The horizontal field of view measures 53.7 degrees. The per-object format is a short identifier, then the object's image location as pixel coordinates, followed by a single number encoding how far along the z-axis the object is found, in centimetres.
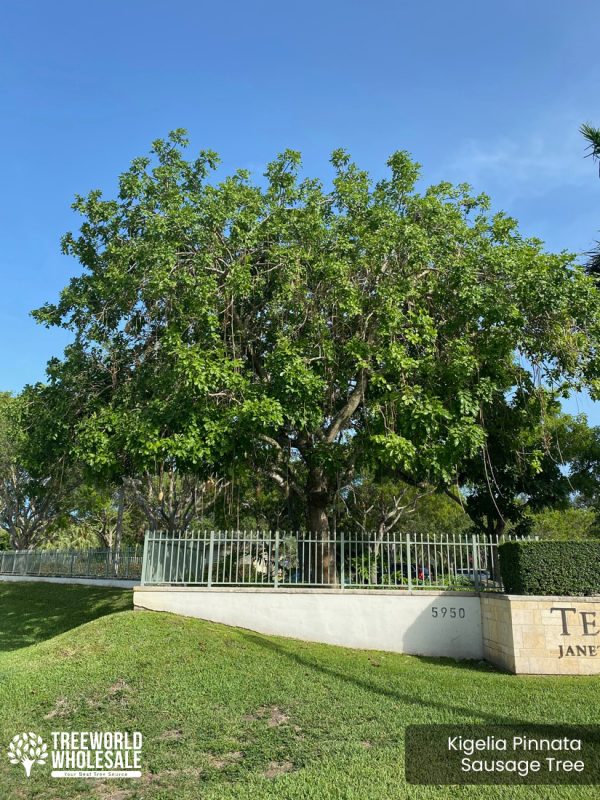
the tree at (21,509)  2788
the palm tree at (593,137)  1136
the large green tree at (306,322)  1107
